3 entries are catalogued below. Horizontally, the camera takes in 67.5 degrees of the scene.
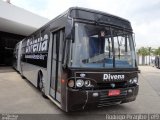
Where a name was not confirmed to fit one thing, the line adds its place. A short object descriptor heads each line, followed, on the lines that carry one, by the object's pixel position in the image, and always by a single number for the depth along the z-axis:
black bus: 2.71
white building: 10.19
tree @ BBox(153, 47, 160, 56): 34.21
